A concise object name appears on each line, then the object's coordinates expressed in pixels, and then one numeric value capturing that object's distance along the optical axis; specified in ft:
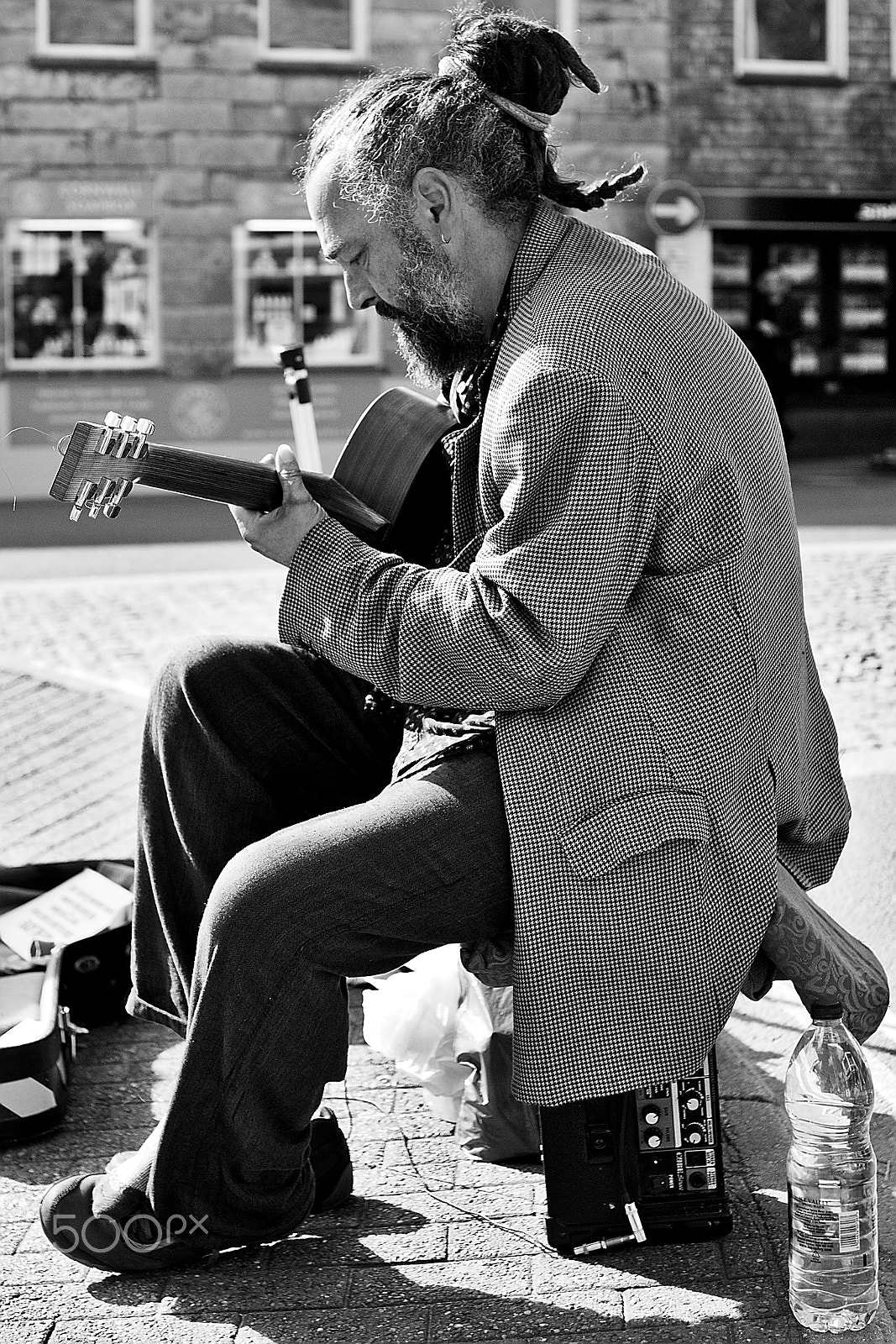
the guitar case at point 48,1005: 9.36
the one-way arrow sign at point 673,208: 52.13
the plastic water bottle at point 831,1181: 7.30
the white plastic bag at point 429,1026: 9.46
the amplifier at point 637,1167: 7.89
